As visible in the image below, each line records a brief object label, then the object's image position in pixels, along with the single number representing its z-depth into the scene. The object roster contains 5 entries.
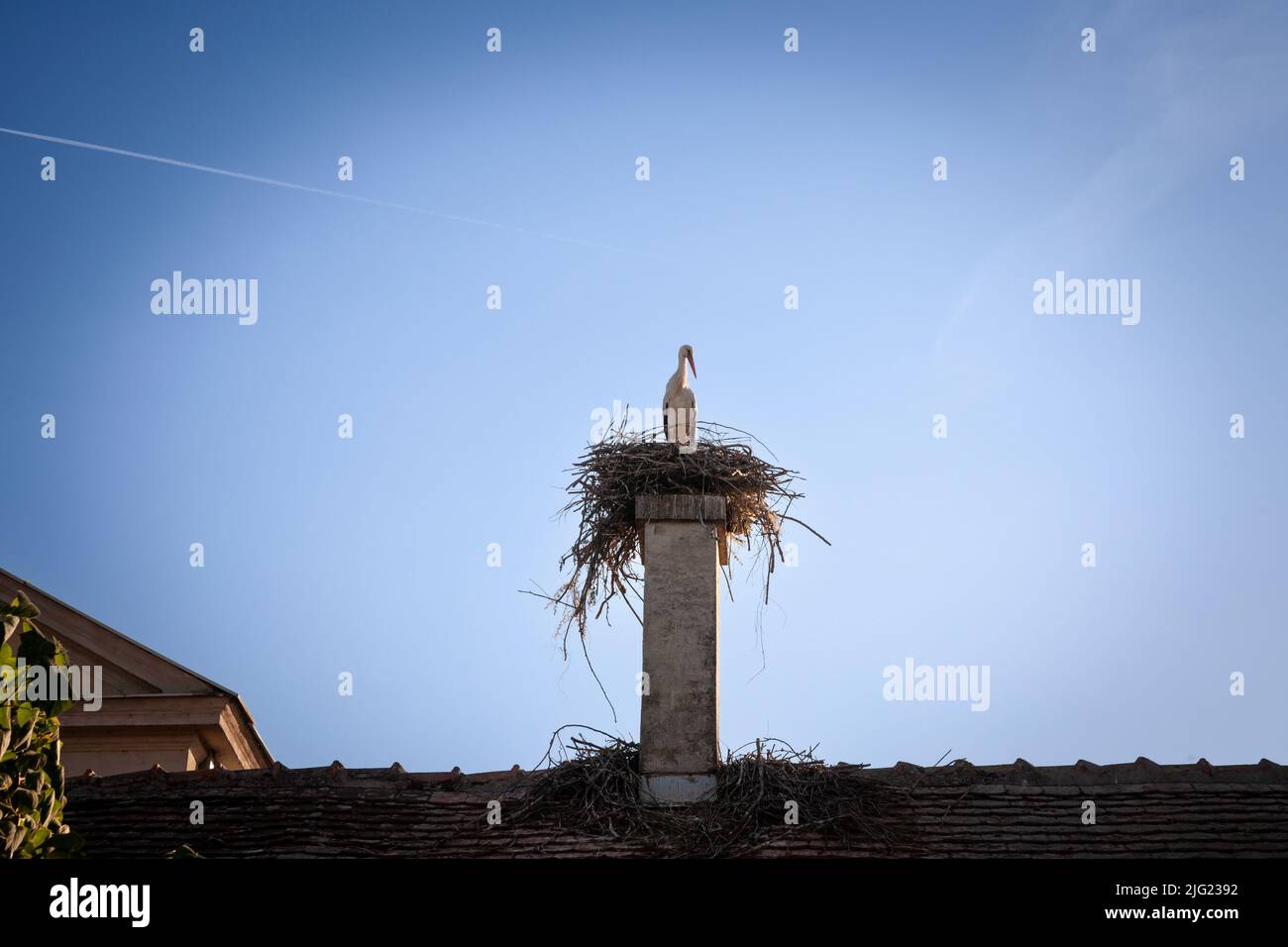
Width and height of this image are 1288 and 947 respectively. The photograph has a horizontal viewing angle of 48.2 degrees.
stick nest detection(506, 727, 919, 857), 8.10
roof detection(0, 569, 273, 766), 11.09
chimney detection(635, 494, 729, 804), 8.60
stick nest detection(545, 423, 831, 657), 9.54
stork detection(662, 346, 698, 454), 9.89
